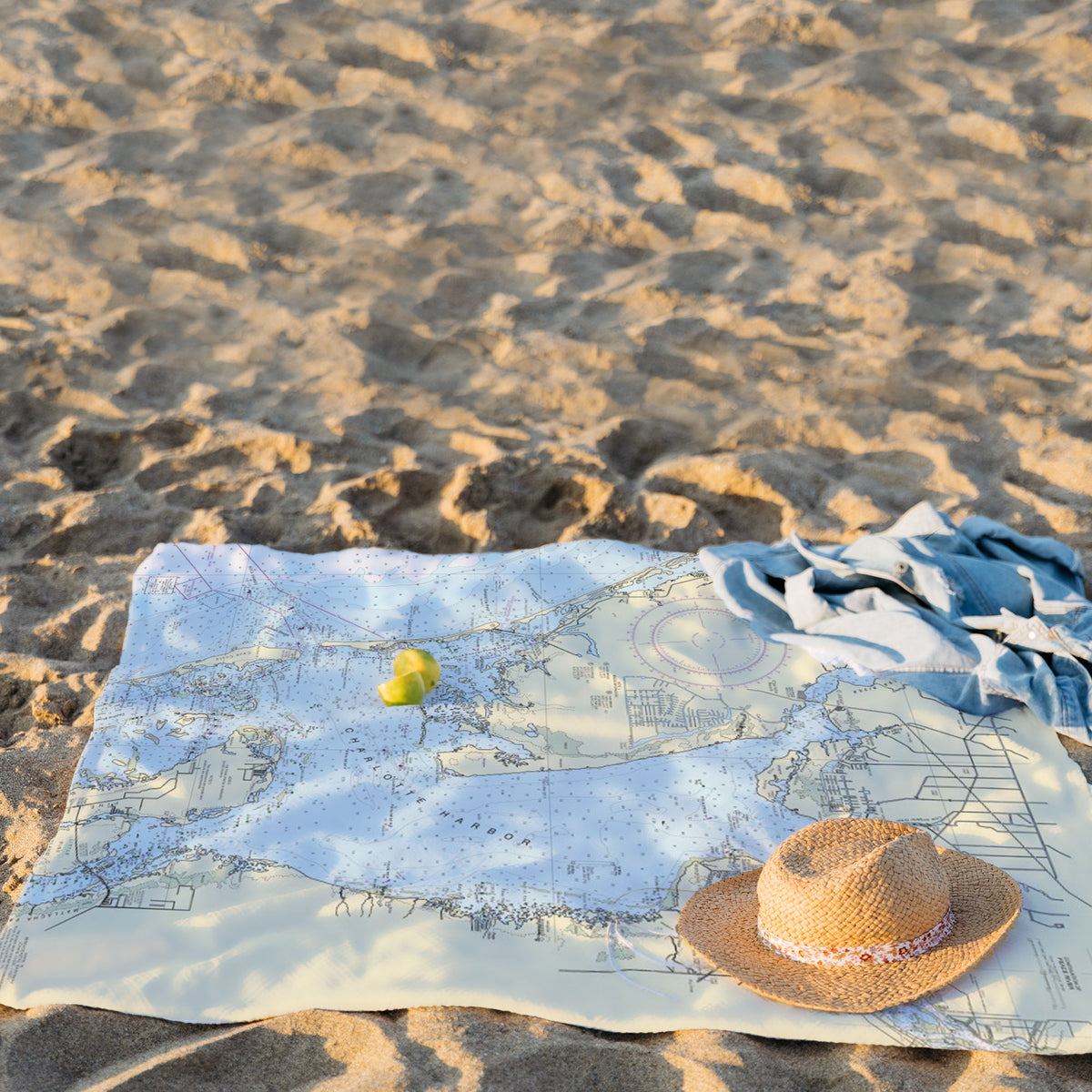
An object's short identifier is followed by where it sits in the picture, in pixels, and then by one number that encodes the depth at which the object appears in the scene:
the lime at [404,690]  2.21
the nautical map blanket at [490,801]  1.71
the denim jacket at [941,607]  2.22
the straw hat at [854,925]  1.61
